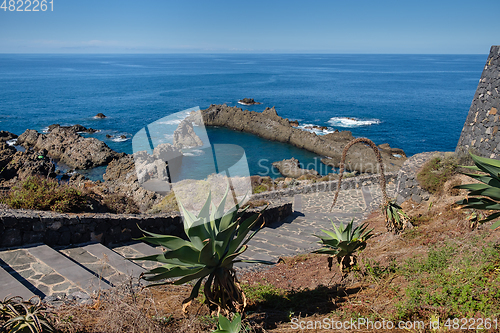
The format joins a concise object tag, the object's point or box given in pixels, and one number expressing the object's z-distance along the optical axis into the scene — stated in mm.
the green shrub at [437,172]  9266
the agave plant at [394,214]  5430
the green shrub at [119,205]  9294
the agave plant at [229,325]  2578
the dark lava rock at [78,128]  41841
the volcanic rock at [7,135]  36419
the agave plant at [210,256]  2785
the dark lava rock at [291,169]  28438
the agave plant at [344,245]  3996
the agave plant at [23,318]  2463
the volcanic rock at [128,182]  14914
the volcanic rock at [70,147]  30469
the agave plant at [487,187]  3611
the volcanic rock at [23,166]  22078
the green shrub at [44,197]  6762
